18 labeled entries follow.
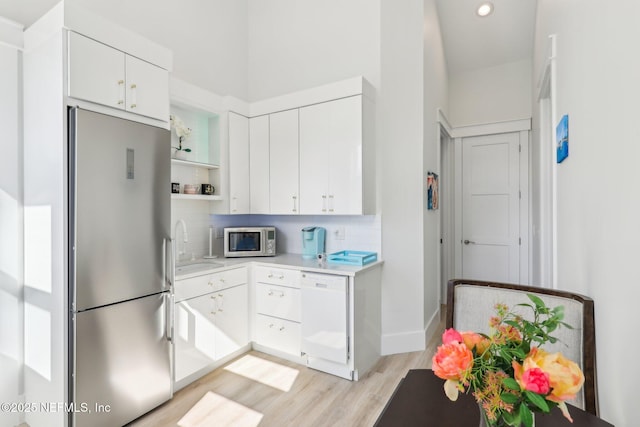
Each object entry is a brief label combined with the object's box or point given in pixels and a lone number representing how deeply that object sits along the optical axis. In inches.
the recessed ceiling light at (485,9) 145.1
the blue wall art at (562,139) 65.0
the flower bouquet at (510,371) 20.8
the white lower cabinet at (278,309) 112.9
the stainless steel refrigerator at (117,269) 71.3
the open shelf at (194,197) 110.5
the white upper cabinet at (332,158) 112.2
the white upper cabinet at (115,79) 71.9
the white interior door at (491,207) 169.8
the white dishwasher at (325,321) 101.7
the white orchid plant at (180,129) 113.7
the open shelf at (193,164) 112.9
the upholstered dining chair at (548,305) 41.9
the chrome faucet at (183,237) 113.0
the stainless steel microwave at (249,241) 130.5
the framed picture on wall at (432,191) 130.9
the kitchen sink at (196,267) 104.5
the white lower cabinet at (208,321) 96.0
